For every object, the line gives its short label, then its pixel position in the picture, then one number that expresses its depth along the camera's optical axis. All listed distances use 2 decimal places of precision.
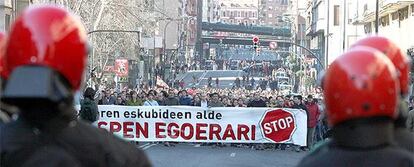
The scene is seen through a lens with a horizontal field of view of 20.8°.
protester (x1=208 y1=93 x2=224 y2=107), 28.76
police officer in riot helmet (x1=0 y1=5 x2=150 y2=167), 3.68
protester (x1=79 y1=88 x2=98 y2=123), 18.11
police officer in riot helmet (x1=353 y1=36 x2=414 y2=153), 5.06
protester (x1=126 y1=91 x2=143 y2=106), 29.20
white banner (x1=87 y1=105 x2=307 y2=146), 27.66
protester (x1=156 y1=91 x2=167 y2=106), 30.41
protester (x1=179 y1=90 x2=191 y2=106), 30.92
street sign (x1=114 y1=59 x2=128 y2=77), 60.47
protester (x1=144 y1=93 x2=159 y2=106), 28.75
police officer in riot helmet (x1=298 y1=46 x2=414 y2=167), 3.92
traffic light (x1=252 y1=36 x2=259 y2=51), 61.35
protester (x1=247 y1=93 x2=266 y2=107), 29.78
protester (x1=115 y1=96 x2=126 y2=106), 30.75
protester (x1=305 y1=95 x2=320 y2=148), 27.58
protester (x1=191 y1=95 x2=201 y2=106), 30.65
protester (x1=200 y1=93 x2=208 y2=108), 28.58
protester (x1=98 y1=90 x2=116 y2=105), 32.19
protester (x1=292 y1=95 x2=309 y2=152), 27.76
